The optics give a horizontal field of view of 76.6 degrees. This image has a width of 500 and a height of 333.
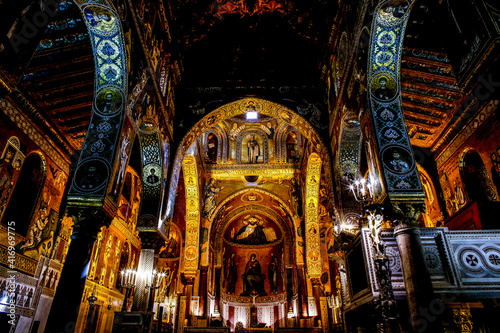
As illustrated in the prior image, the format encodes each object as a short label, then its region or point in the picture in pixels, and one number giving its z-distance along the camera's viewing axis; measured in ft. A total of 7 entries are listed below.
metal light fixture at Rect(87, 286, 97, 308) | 31.83
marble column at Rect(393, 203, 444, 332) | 15.07
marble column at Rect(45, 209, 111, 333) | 16.89
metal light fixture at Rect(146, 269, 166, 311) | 28.81
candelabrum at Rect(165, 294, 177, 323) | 42.90
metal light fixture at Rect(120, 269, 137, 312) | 27.48
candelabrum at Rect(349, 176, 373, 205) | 19.97
